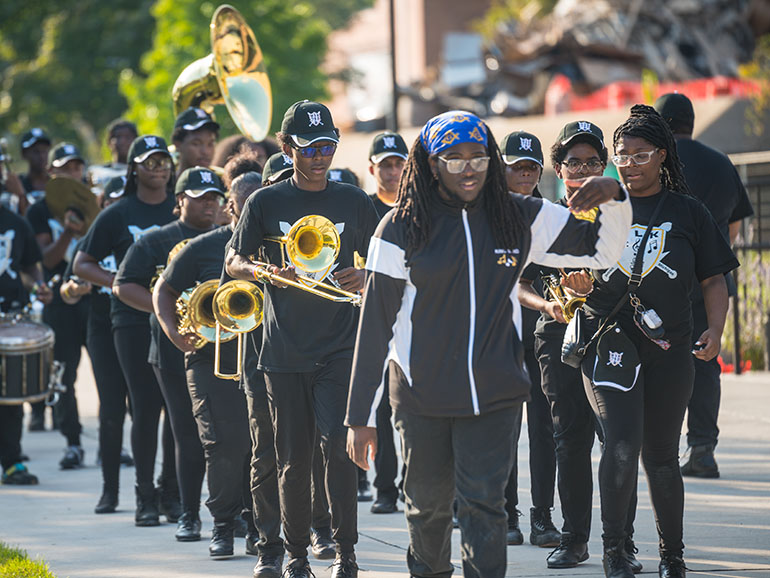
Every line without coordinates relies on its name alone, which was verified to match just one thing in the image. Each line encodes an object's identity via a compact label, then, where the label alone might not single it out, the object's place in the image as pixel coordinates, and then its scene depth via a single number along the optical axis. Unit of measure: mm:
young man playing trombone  12203
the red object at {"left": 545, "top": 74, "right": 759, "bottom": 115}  45375
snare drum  18922
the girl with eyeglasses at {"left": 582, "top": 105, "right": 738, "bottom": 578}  11266
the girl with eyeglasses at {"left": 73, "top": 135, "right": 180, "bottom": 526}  16000
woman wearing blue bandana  9477
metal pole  36937
